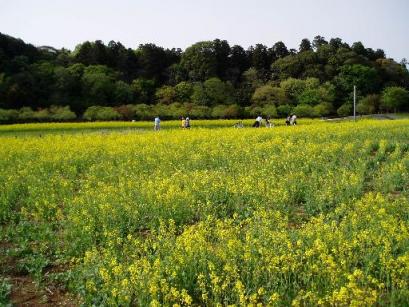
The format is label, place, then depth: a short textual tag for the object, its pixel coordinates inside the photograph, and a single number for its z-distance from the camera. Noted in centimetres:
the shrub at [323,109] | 6394
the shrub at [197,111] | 5976
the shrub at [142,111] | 5706
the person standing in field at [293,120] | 4195
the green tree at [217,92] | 6856
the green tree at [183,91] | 6744
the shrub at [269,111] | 6243
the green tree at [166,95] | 6631
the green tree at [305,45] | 9206
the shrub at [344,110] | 6594
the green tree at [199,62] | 7681
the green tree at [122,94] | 6456
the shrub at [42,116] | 5181
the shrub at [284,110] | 6494
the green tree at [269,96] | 6944
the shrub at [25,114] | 5053
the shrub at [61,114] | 5248
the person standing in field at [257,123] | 3842
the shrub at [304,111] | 6359
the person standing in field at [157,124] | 3650
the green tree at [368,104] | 6788
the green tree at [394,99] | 6919
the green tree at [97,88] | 6294
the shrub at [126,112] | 5681
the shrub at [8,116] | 4916
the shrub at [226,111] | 6058
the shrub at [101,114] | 5444
